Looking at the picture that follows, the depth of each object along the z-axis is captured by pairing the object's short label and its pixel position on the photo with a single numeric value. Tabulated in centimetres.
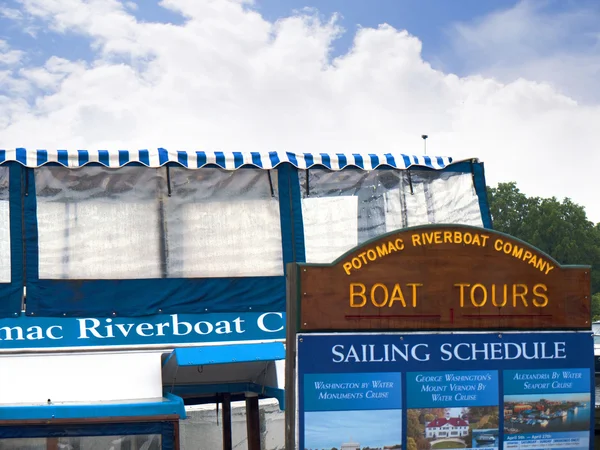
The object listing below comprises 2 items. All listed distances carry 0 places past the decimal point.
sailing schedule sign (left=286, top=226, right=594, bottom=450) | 616
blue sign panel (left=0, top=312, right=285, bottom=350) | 973
